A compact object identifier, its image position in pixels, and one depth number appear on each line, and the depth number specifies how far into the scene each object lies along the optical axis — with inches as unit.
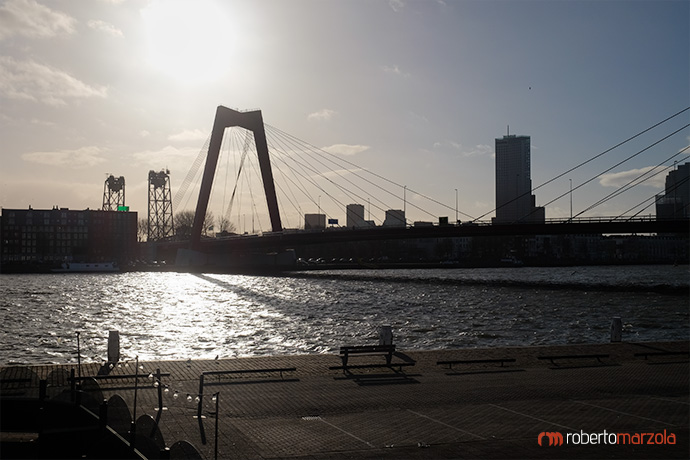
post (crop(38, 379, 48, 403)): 432.9
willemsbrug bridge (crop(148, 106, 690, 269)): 3184.1
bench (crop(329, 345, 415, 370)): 790.2
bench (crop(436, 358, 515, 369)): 795.2
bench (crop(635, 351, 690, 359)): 866.1
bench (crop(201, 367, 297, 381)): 719.1
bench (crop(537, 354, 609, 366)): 845.8
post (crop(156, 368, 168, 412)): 470.6
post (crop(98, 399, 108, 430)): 361.7
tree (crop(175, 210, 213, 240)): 7561.0
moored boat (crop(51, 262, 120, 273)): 5457.7
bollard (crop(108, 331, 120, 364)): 844.6
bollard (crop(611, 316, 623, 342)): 1047.0
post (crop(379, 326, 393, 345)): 919.7
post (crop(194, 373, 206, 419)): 478.0
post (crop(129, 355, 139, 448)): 331.3
